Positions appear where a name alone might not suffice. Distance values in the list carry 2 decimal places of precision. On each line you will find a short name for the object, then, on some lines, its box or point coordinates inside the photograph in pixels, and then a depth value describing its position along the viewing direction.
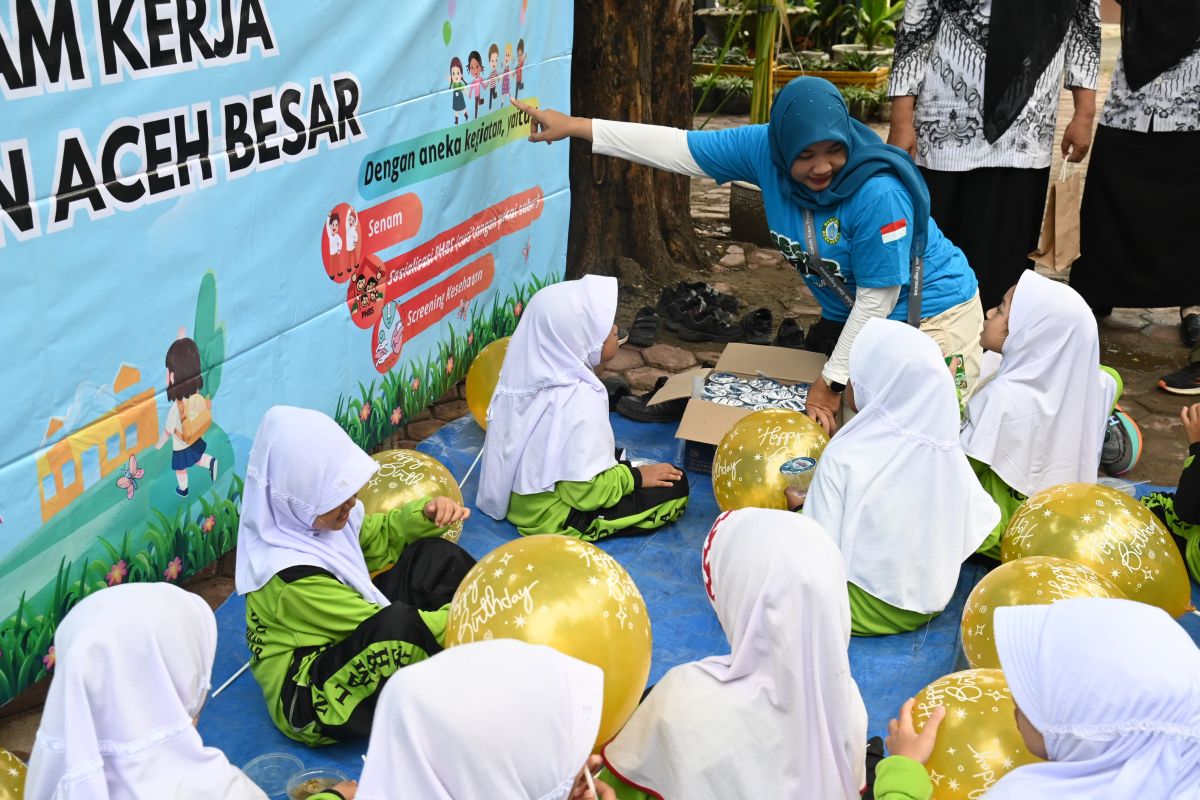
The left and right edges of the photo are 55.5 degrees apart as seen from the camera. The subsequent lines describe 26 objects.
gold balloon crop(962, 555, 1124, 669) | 2.87
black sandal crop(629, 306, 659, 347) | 5.99
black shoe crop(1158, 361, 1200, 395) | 5.45
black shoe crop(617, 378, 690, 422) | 4.93
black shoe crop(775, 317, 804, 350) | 5.85
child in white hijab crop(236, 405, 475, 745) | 2.84
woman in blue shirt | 4.18
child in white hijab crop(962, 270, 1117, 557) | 3.78
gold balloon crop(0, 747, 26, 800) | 2.32
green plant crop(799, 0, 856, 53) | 13.14
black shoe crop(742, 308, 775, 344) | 6.04
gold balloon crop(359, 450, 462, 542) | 3.49
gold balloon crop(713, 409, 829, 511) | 3.74
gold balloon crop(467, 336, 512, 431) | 4.50
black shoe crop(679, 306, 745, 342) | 6.07
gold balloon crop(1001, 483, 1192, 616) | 3.23
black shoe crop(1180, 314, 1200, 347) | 6.12
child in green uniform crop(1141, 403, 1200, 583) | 3.50
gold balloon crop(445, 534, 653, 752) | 2.60
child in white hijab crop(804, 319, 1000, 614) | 3.37
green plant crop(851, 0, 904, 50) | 12.77
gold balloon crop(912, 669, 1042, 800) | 2.40
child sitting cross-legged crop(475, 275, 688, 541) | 3.92
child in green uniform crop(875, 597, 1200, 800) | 1.93
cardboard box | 4.44
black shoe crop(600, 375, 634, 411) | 5.09
